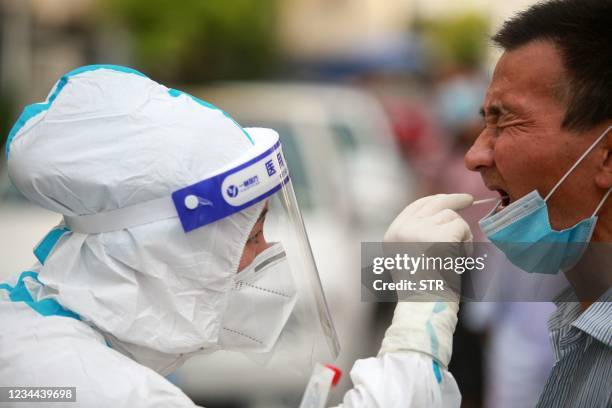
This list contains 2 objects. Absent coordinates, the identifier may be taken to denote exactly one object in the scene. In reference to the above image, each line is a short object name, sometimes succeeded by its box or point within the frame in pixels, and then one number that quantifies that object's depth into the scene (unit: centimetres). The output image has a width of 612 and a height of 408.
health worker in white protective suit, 466
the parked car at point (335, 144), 1498
